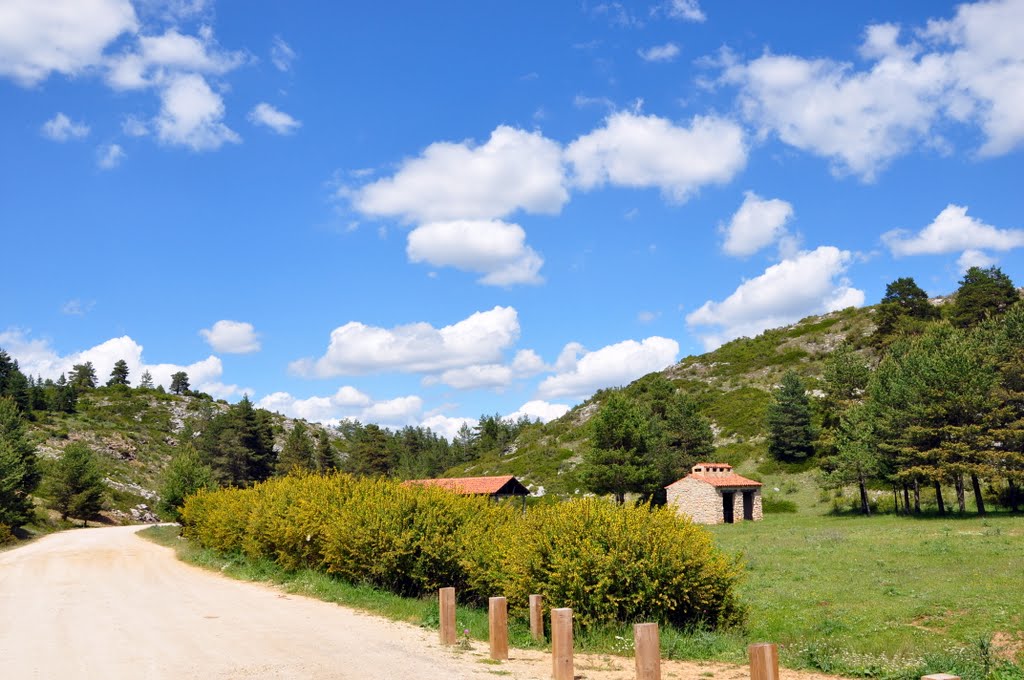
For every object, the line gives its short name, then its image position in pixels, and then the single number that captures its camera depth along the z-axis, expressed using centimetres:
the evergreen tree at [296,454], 8650
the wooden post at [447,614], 1251
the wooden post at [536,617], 1266
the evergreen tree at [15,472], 4131
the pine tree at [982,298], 7725
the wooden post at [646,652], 880
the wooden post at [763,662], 760
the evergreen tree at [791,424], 6397
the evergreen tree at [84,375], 13559
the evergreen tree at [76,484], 5788
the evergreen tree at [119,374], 14325
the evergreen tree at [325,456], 9050
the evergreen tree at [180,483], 4556
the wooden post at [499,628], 1143
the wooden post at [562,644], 973
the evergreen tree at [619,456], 5356
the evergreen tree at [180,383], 15800
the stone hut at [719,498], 5044
